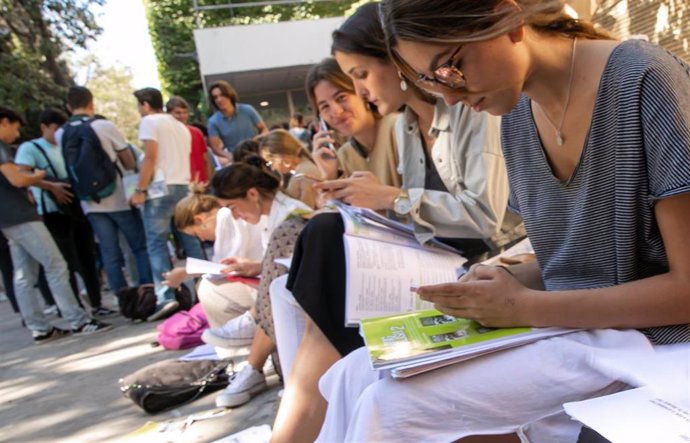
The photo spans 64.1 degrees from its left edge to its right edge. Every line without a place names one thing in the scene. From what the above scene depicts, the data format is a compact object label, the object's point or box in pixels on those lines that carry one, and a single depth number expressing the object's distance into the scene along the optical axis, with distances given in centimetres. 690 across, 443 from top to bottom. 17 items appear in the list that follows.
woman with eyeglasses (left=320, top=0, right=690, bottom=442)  94
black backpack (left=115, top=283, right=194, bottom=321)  440
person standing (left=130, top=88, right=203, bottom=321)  452
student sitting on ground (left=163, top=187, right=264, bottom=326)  301
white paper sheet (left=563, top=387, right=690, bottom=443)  73
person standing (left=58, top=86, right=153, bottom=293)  469
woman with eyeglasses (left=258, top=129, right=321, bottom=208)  356
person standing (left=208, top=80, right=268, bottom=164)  593
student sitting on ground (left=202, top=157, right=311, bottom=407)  273
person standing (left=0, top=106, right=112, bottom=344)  421
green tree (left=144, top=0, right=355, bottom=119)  1590
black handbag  250
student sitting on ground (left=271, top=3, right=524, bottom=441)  161
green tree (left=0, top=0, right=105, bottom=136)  1138
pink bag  347
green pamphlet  95
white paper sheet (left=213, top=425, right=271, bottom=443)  193
